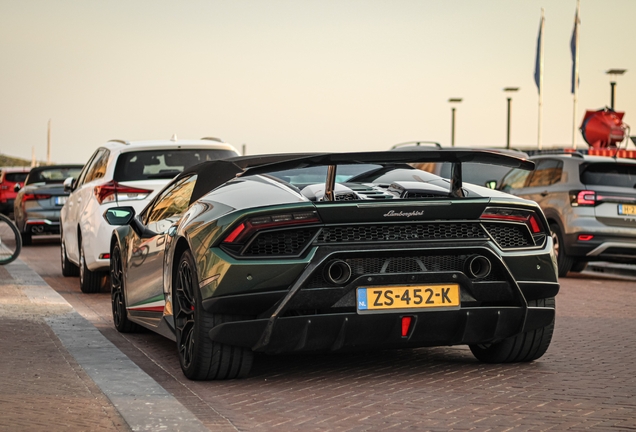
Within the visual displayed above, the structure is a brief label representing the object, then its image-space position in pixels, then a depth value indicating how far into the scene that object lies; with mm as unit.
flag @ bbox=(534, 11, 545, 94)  53781
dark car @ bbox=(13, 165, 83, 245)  21719
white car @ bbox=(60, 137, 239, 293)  11953
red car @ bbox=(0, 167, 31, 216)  31750
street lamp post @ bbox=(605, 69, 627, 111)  43628
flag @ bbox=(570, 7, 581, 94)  50688
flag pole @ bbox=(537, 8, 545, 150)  53719
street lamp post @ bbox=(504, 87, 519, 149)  52100
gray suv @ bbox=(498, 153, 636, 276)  14578
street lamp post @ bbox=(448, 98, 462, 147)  57628
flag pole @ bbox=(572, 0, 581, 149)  50644
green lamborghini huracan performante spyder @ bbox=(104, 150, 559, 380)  5914
